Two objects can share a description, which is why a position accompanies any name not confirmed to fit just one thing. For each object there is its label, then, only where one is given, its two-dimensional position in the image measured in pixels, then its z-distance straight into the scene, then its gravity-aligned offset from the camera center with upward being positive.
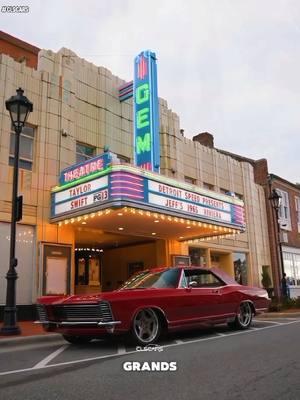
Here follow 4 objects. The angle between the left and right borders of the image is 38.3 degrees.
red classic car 7.63 -0.19
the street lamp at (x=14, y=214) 10.07 +2.14
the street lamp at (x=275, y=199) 20.95 +4.45
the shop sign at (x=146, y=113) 15.65 +6.73
